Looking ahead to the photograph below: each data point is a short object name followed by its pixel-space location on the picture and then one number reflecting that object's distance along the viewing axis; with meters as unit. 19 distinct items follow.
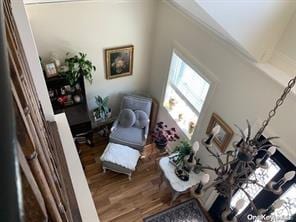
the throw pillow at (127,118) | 4.93
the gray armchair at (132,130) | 4.92
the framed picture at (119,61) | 4.54
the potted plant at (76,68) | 4.17
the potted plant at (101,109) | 5.04
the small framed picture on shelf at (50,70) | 4.08
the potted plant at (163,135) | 4.67
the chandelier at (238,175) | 1.81
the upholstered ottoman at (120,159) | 4.58
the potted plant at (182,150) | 4.01
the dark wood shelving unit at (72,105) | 4.41
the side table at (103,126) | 5.43
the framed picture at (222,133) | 3.43
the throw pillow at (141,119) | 5.01
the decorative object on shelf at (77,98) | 4.66
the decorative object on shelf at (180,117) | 4.62
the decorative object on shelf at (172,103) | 4.78
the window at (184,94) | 4.04
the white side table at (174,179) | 4.04
